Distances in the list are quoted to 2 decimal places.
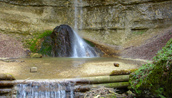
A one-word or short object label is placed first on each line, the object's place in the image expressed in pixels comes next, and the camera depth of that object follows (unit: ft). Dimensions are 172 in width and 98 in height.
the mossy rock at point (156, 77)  11.79
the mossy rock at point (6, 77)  14.42
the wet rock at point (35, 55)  41.19
